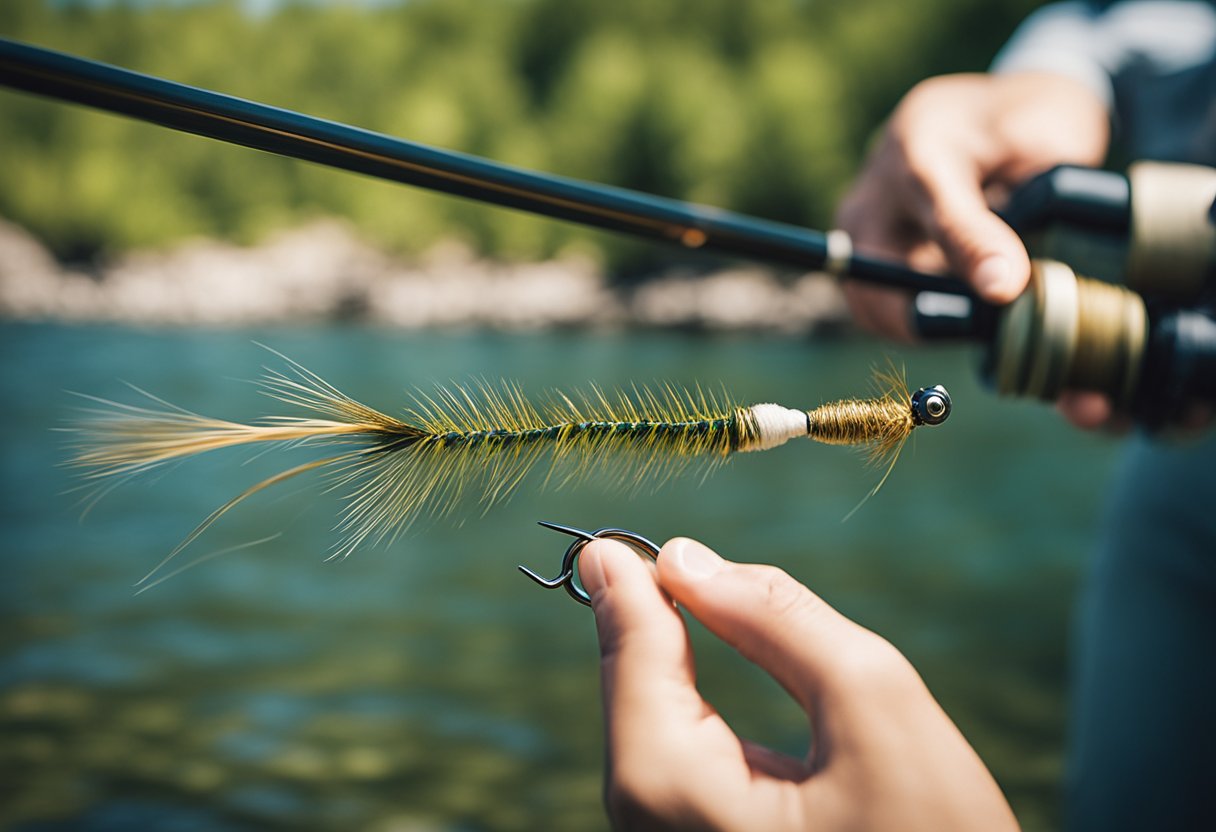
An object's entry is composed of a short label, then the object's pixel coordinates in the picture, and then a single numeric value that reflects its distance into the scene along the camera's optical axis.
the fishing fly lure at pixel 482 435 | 0.34
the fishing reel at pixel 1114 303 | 0.41
